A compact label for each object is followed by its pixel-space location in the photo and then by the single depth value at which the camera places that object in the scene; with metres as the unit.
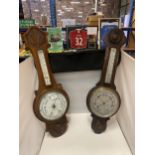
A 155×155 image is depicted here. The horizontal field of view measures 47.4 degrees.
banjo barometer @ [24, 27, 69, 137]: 1.02
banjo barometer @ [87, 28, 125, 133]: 1.08
